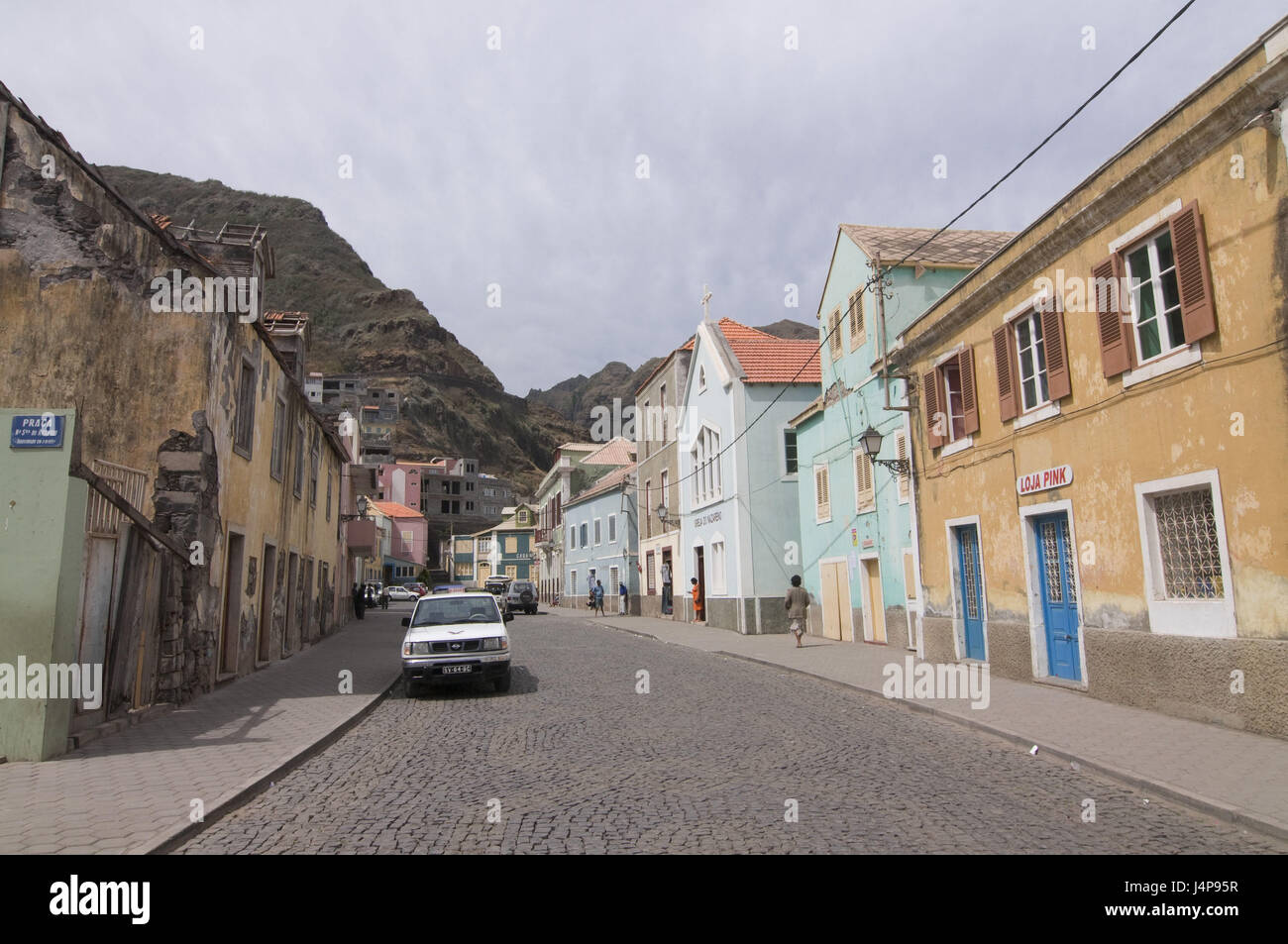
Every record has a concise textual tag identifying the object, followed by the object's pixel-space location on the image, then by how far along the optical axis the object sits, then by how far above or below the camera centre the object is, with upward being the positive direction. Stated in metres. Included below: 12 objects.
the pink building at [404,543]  82.12 +6.13
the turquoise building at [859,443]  17.83 +3.49
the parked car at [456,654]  12.48 -0.80
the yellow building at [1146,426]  8.30 +1.93
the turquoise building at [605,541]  41.84 +3.03
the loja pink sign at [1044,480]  11.64 +1.51
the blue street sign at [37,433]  7.93 +1.64
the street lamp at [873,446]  16.50 +2.81
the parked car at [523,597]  43.31 +0.06
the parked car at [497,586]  51.57 +0.92
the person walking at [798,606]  19.09 -0.30
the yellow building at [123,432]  7.98 +2.35
